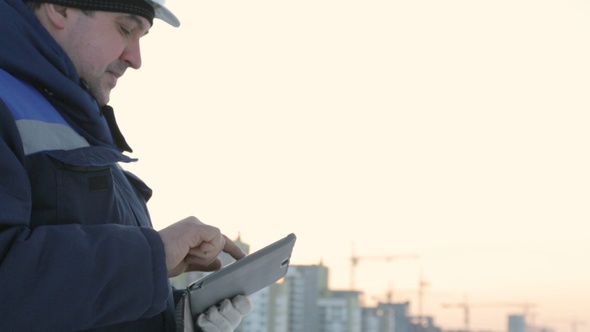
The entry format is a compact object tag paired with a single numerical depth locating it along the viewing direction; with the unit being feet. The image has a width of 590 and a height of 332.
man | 4.46
